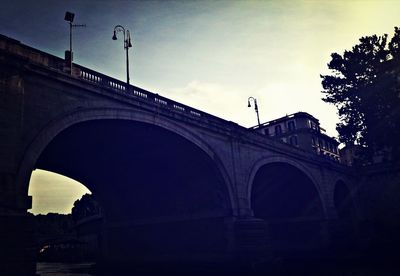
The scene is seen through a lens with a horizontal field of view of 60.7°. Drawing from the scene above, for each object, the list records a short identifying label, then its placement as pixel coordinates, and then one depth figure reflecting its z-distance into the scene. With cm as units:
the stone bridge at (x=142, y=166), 1356
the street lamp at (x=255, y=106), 4079
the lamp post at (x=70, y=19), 1828
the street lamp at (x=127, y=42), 2302
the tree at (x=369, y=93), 2550
